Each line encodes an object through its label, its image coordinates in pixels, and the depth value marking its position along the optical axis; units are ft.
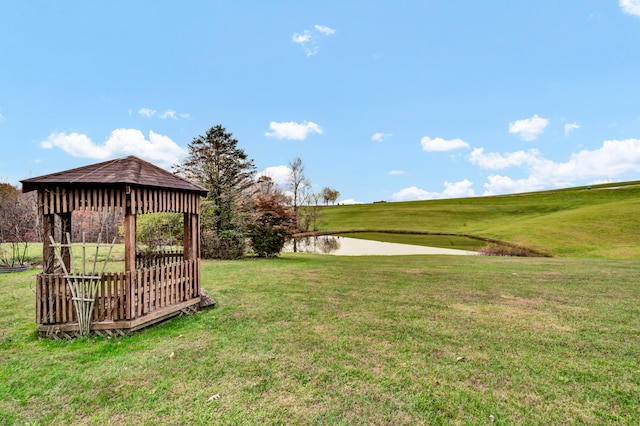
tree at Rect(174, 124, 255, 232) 63.26
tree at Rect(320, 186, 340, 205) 220.64
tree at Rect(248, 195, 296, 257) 56.34
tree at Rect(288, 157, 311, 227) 117.77
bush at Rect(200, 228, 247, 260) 55.67
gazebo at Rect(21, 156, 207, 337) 17.26
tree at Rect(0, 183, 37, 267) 44.29
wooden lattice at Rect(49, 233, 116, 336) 17.01
